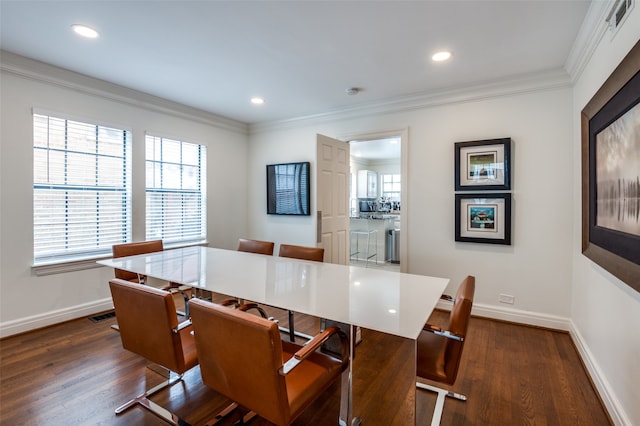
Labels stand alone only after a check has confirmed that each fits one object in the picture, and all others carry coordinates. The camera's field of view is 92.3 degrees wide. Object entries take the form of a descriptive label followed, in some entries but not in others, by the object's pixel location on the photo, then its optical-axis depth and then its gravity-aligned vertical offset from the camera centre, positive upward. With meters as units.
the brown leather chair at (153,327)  1.51 -0.60
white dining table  1.38 -0.44
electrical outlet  3.22 -0.91
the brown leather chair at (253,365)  1.16 -0.61
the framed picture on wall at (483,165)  3.17 +0.51
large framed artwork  1.46 +0.23
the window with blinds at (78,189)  3.01 +0.25
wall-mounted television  4.55 +0.37
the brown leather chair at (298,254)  2.71 -0.38
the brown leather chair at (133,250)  2.62 -0.37
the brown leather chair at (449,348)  1.47 -0.70
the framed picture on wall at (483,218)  3.18 -0.06
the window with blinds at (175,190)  3.93 +0.30
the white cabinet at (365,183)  8.82 +0.85
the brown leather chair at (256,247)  3.17 -0.36
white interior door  3.68 +0.19
